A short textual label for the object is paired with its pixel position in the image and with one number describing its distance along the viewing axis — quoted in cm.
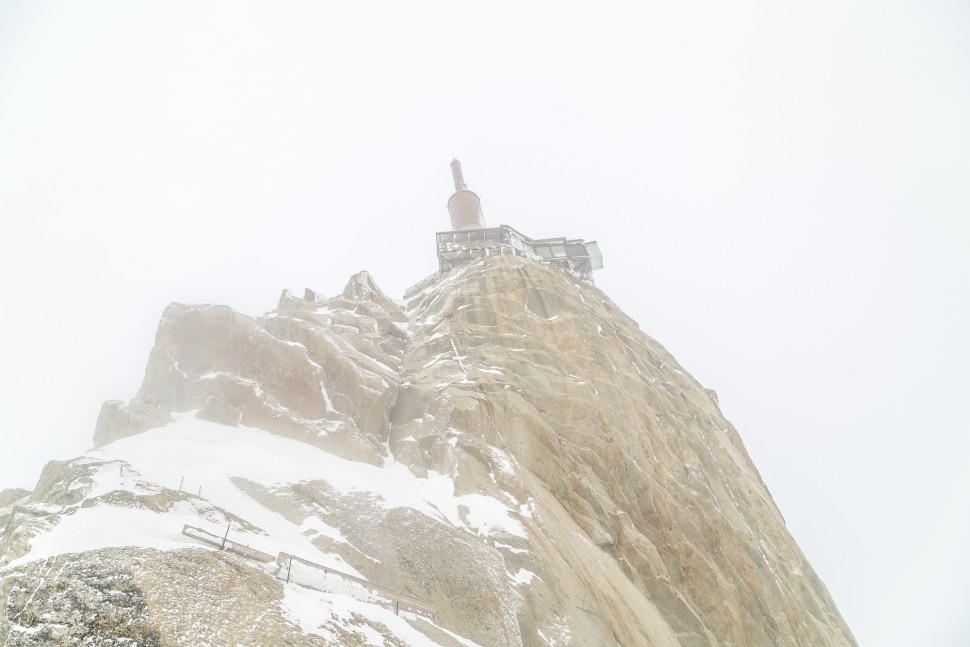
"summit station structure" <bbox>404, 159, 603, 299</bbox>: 5938
